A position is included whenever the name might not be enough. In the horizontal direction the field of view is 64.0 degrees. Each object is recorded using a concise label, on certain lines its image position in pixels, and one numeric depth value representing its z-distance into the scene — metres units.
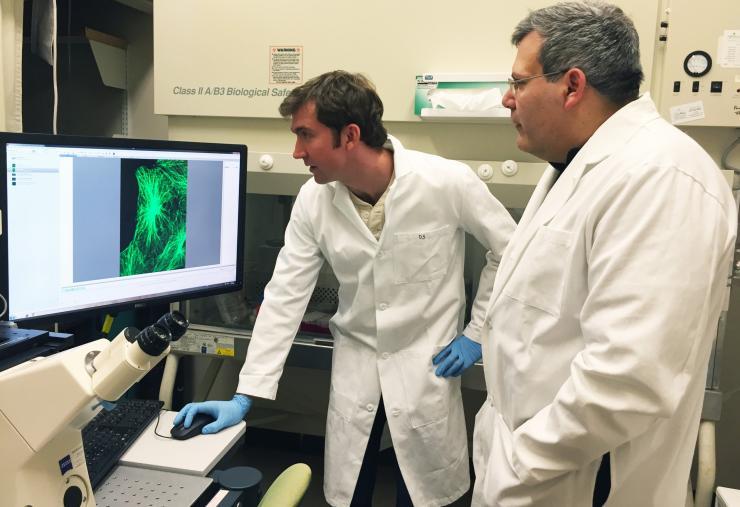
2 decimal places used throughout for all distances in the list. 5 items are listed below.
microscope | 0.67
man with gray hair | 0.81
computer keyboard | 1.00
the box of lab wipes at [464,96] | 1.57
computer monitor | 1.15
